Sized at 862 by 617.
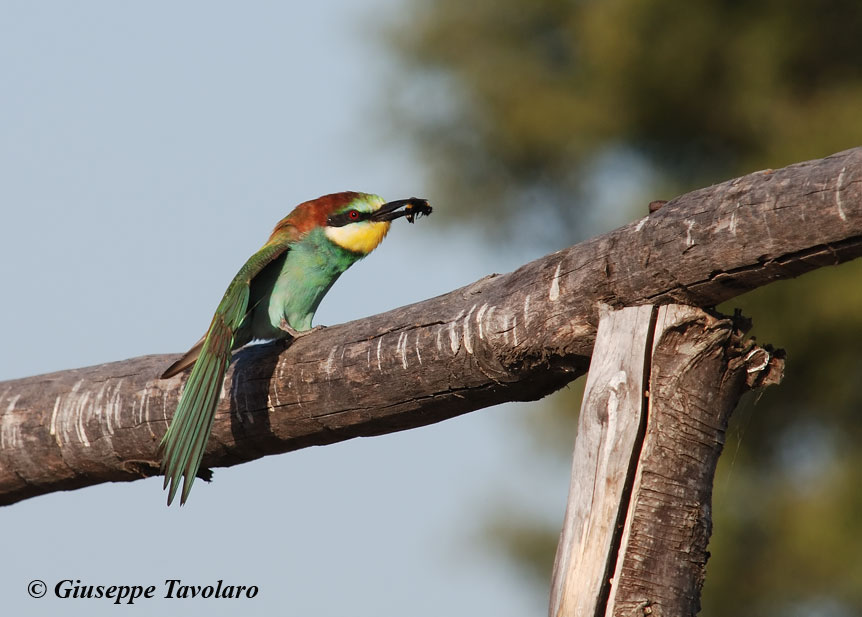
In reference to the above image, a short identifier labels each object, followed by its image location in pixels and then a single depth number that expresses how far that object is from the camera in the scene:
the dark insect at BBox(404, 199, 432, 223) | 7.74
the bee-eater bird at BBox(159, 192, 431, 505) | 6.90
